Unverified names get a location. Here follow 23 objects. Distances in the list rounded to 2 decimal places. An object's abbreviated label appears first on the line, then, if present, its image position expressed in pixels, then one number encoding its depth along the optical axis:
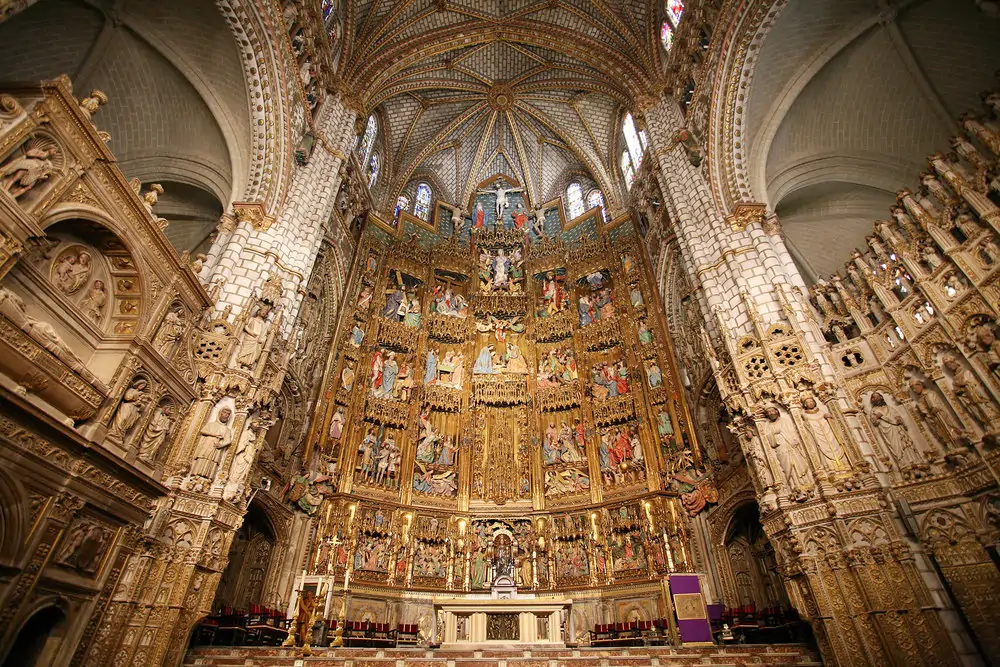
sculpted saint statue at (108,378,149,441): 8.03
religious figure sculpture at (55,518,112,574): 6.92
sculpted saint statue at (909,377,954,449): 8.73
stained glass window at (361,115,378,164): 21.56
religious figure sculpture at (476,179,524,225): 26.42
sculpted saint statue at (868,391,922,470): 9.16
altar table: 12.59
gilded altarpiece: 15.09
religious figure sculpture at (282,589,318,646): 9.84
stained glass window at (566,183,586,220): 25.08
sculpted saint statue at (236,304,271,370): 10.45
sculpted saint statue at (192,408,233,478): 9.31
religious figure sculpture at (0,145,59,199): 6.30
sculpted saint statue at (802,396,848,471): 9.10
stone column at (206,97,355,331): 11.43
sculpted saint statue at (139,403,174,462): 8.59
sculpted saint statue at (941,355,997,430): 7.98
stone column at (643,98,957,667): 7.90
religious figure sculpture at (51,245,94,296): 7.87
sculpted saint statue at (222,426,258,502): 9.52
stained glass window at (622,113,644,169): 21.36
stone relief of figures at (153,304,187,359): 8.99
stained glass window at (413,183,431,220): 24.86
